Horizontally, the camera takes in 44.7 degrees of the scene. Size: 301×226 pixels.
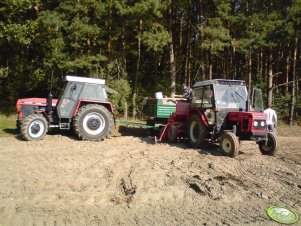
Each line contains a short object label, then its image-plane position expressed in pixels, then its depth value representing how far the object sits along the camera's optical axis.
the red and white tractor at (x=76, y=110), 11.51
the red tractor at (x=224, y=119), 9.47
